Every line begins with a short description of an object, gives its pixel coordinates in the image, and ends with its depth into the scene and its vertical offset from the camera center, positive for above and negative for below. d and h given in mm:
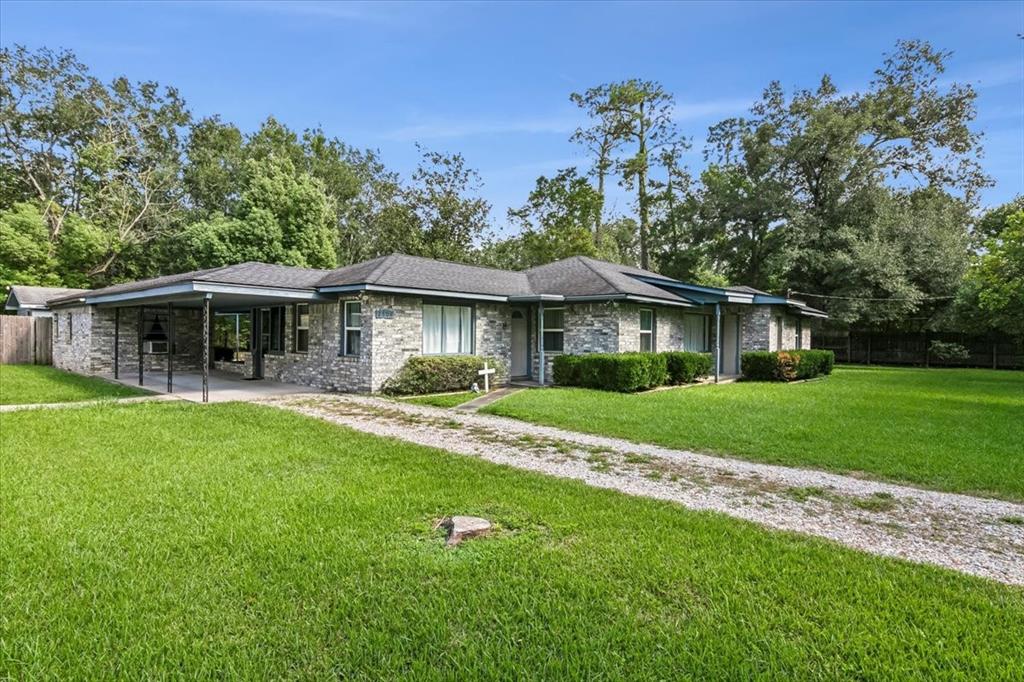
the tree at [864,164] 25422 +9164
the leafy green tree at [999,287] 17359 +2165
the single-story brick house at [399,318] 12969 +679
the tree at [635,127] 32531 +12996
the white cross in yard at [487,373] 13695 -803
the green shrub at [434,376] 12969 -841
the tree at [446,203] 32125 +8198
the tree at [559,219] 32281 +7725
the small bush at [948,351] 25188 -341
